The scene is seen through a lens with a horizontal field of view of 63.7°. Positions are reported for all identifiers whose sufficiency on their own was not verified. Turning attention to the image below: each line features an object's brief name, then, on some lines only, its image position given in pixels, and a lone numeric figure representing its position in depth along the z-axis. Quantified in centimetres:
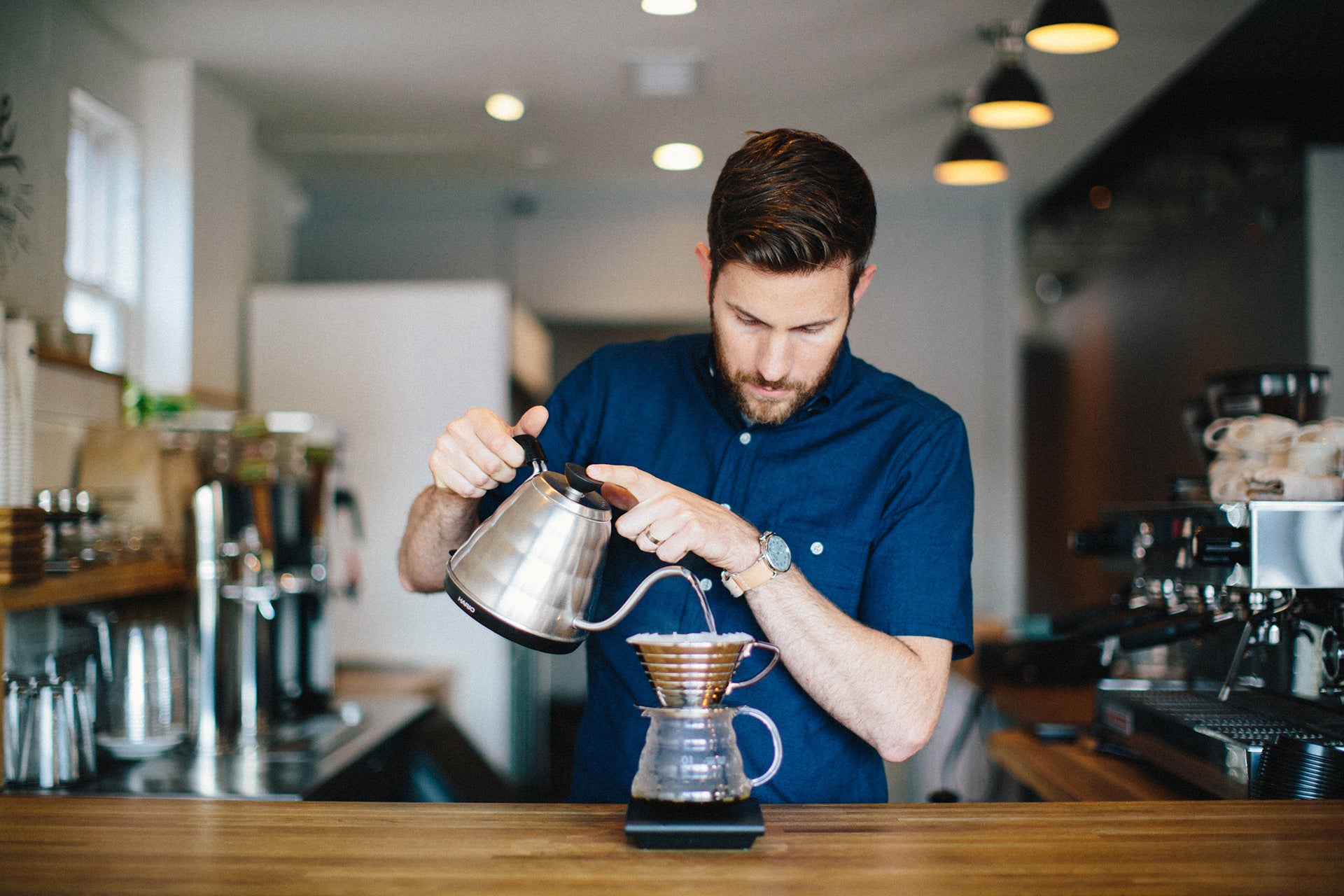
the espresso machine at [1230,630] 137
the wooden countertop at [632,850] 94
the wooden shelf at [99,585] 182
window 321
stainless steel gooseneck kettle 103
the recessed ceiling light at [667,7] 300
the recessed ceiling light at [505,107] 389
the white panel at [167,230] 353
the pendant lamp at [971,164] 351
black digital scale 100
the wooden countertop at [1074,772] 161
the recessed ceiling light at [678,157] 392
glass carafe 101
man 120
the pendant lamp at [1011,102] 301
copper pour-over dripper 98
